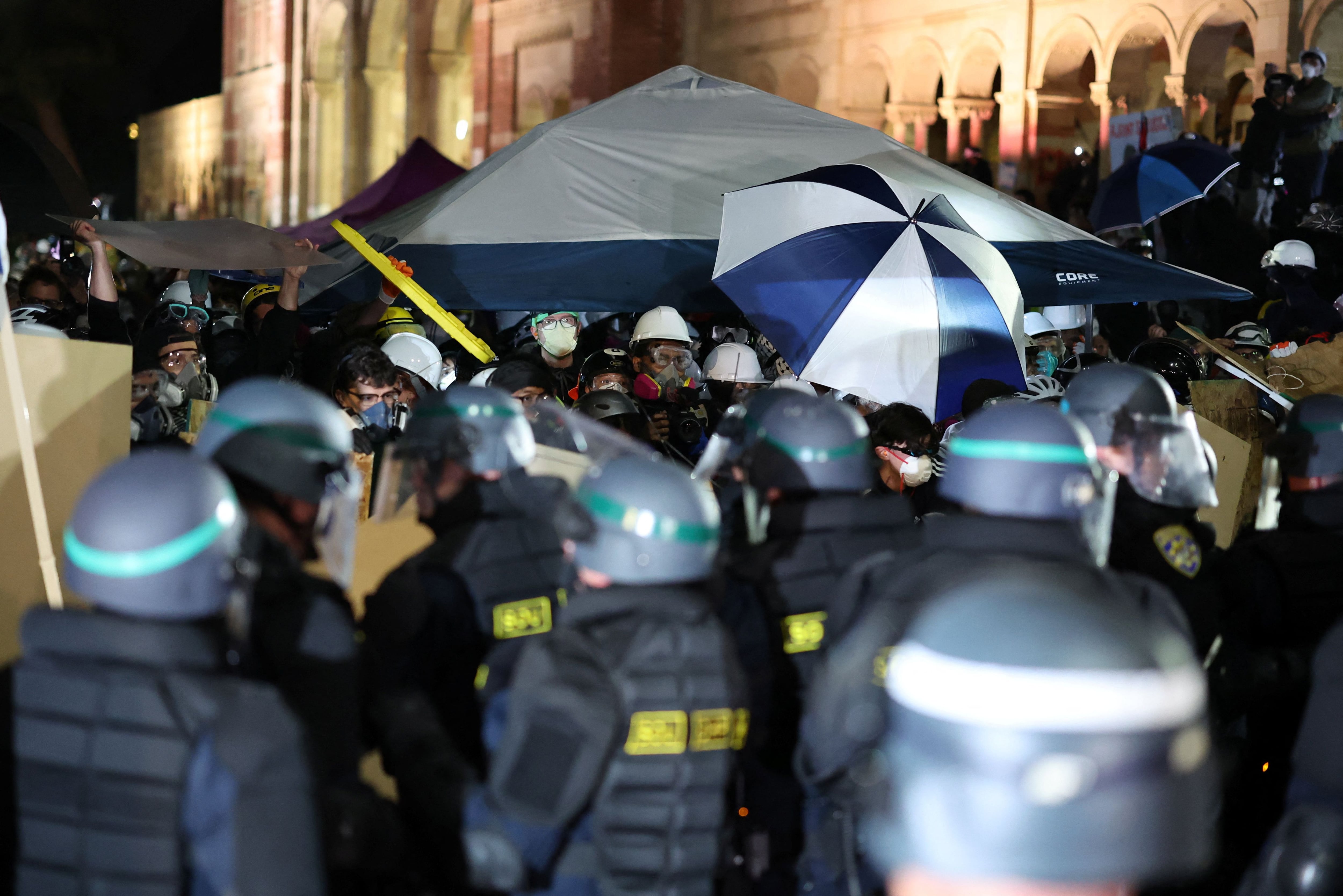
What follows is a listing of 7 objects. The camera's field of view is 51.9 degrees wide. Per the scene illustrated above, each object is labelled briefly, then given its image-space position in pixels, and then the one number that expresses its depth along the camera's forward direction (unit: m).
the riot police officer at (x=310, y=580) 2.68
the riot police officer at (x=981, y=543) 3.08
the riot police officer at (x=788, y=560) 3.77
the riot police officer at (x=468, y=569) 3.44
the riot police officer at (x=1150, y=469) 4.02
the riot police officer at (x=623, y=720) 2.75
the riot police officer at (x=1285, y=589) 3.91
